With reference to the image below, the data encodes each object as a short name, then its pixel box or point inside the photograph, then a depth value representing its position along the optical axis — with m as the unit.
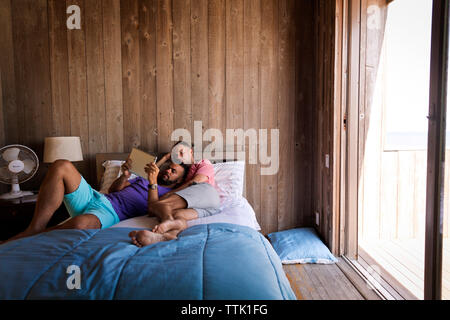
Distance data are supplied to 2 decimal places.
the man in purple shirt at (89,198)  1.47
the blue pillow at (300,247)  2.06
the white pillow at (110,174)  2.16
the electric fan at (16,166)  2.13
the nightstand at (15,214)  2.08
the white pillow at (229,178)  2.11
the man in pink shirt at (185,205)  1.26
